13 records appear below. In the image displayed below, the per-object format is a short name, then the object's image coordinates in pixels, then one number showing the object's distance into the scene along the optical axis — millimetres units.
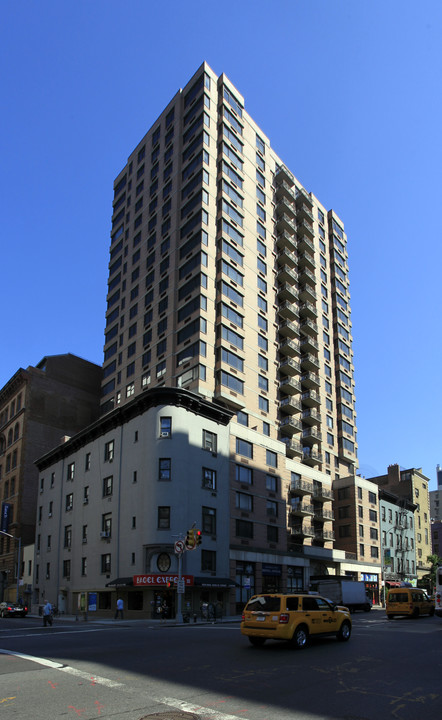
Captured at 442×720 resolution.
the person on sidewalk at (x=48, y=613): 31984
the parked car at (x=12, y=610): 45625
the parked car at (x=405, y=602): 34938
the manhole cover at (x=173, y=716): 8406
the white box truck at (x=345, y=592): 47250
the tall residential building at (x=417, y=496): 89875
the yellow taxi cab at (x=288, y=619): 16156
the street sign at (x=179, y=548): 32312
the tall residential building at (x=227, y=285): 55500
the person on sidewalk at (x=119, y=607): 37594
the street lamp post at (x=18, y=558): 62134
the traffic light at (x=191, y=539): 31031
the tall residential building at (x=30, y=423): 66812
